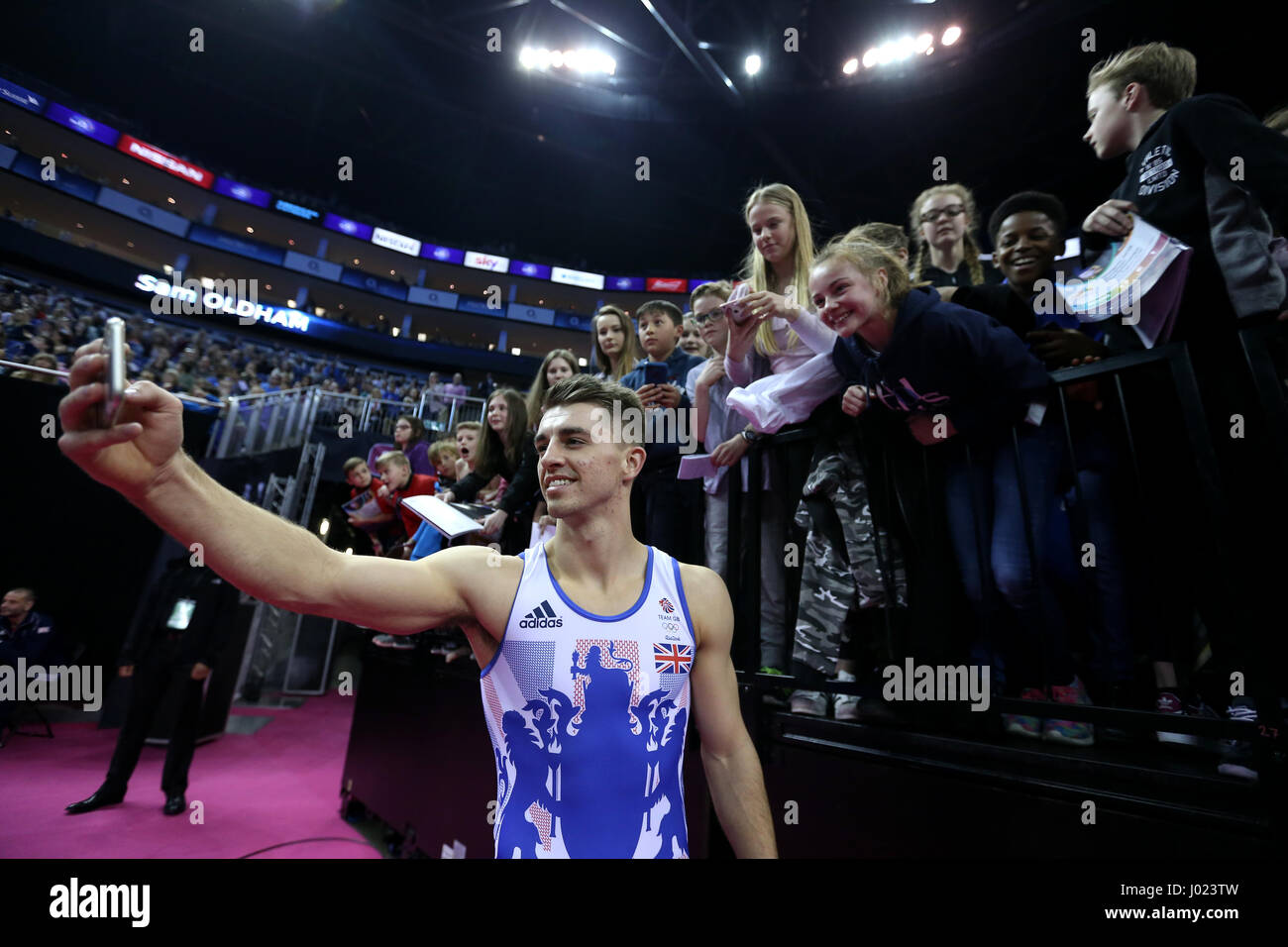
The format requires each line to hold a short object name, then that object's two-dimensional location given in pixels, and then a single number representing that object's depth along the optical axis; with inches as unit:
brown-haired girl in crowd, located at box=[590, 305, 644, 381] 165.5
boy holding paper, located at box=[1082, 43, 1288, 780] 70.8
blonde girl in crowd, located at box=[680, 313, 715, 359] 167.3
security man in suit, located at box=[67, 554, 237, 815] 221.9
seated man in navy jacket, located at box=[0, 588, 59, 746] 277.4
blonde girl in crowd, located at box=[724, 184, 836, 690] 107.3
